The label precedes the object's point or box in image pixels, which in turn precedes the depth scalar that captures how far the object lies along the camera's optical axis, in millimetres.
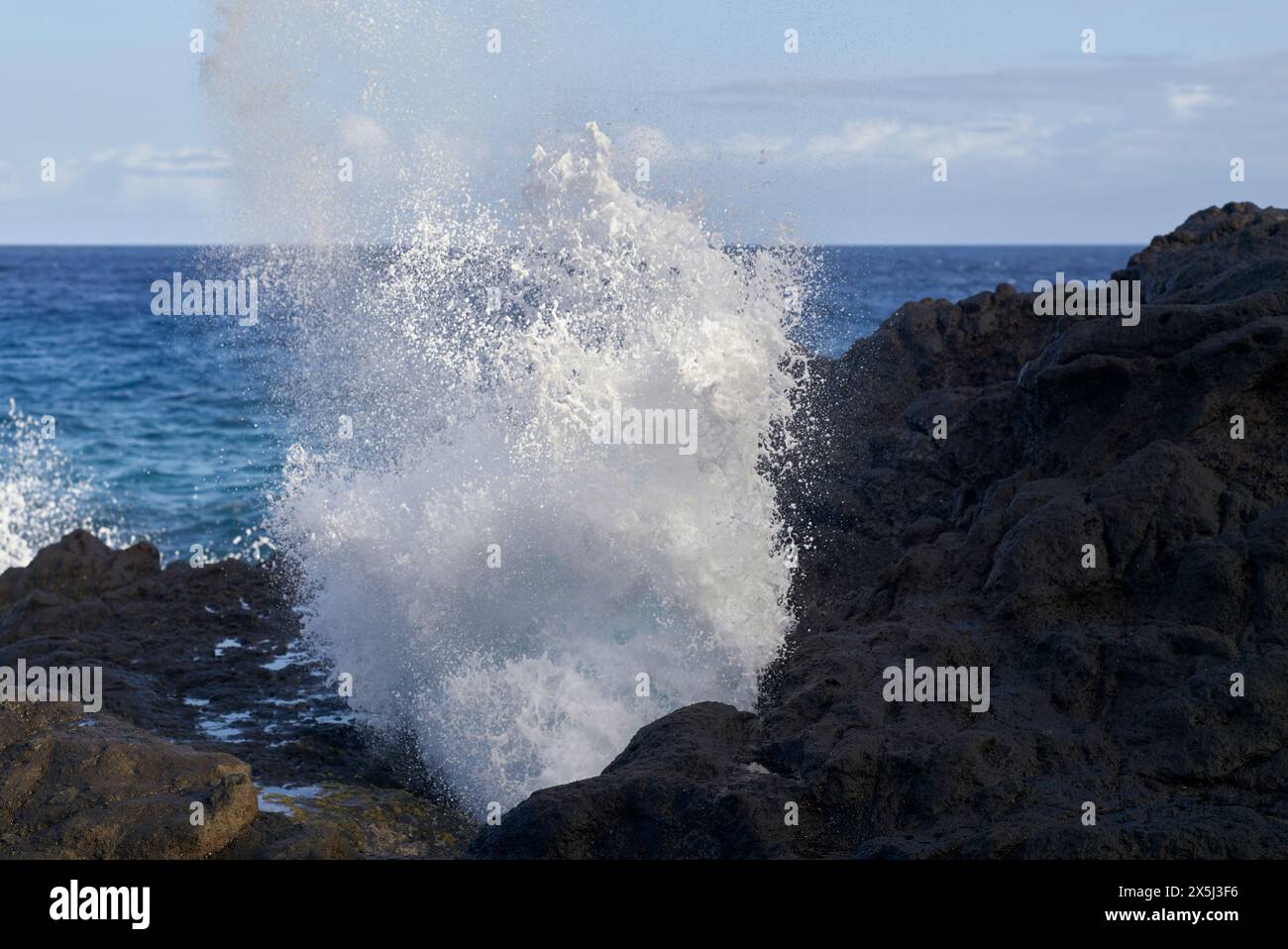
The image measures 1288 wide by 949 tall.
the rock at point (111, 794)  4820
